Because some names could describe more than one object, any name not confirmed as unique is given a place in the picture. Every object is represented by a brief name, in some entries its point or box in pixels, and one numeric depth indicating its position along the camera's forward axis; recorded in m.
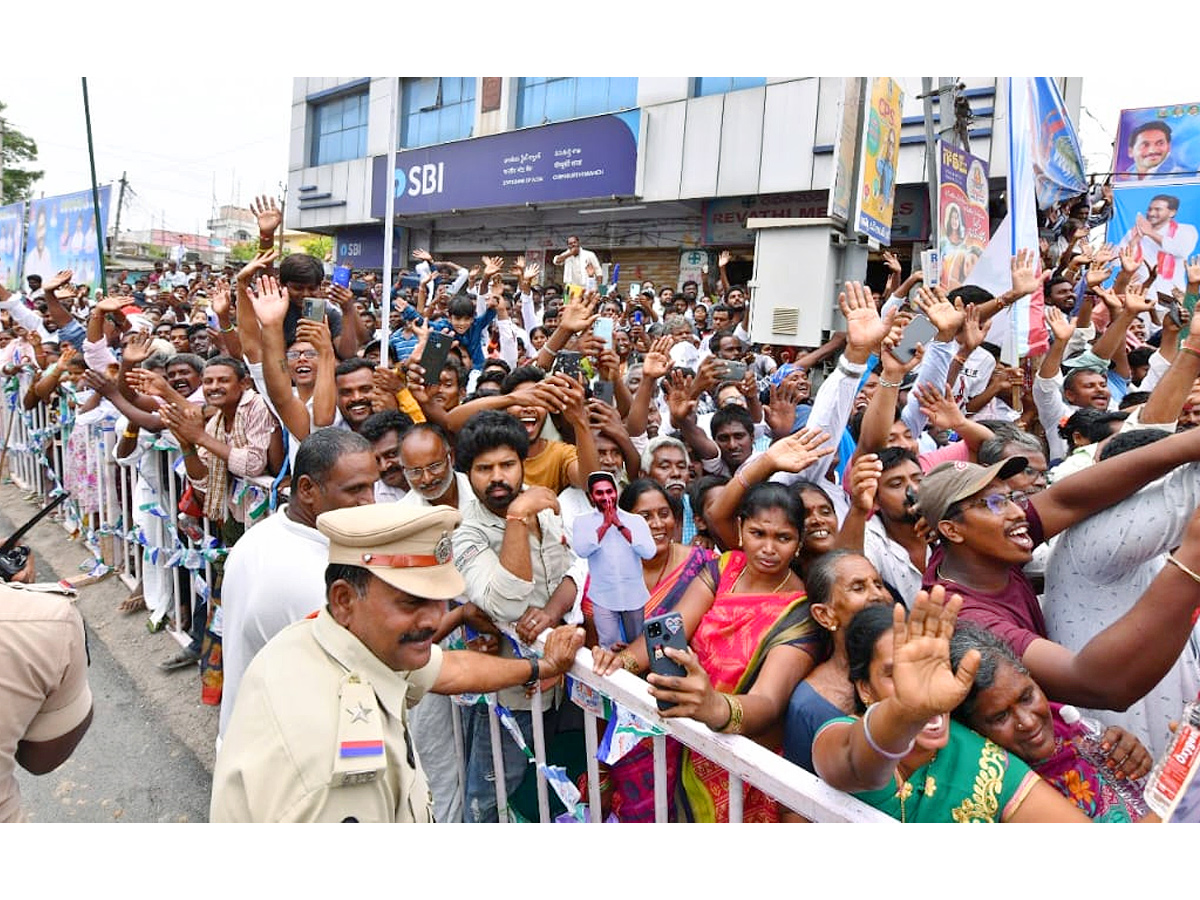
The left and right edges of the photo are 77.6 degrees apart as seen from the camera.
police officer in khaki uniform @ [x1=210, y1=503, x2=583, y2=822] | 1.33
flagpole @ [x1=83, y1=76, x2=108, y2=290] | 9.34
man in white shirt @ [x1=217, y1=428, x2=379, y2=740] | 2.22
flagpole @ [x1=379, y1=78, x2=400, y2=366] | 3.86
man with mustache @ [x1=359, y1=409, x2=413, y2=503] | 3.15
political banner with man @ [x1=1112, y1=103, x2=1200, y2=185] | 11.55
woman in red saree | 1.62
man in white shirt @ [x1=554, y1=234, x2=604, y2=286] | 7.88
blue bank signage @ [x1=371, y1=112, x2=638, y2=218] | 15.95
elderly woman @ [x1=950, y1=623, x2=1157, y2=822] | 1.66
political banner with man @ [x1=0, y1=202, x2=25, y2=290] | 14.78
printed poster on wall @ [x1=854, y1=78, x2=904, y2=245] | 6.63
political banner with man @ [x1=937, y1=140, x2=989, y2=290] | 5.99
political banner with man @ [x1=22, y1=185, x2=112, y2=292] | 12.57
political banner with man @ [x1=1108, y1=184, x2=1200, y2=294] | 9.20
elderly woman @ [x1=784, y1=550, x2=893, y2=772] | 1.72
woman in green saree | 1.32
